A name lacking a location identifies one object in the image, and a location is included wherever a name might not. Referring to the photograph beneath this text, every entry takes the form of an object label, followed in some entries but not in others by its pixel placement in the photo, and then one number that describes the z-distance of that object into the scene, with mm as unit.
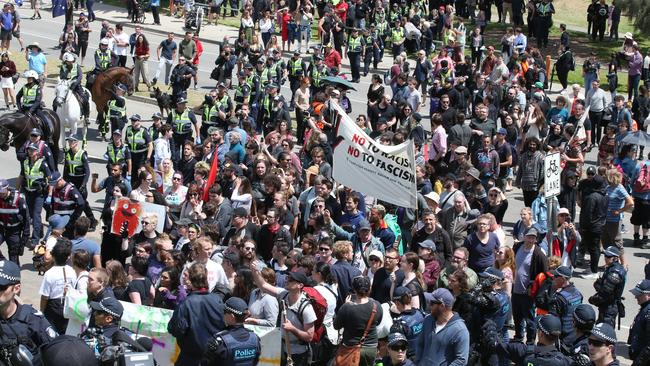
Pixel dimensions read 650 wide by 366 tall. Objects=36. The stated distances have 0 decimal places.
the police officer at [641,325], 11956
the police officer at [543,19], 37312
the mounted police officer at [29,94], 22773
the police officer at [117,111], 23031
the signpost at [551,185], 15484
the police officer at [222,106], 22234
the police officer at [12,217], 16031
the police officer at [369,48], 32656
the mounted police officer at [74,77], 23766
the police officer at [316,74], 26328
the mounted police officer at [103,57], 27789
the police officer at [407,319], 11422
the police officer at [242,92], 24250
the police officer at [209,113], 22234
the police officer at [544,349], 9992
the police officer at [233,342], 10266
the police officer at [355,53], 31438
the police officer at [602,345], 9562
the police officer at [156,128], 20427
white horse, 23266
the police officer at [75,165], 18594
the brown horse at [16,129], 21172
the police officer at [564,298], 12398
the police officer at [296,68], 27656
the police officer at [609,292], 13547
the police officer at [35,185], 17500
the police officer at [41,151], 17875
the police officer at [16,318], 9375
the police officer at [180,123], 21406
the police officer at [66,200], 16641
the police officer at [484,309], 11242
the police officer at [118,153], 19484
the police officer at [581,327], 10320
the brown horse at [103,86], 25328
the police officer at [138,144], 20172
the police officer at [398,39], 33688
